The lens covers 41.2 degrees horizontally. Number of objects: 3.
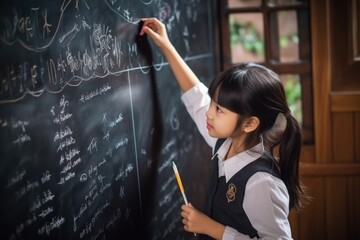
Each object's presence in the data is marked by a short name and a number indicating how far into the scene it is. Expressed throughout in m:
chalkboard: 1.15
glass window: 2.87
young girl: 1.63
